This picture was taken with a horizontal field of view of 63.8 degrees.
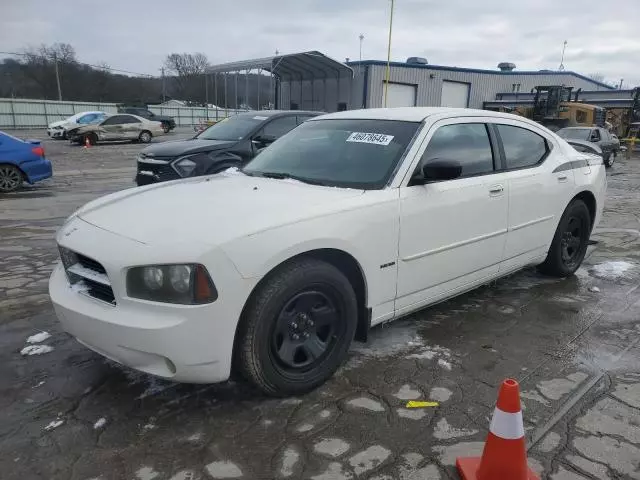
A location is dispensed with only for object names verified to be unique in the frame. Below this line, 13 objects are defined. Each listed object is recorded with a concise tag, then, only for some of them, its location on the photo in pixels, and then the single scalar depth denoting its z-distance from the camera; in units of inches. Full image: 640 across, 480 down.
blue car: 404.5
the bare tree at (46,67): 2105.1
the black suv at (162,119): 1216.5
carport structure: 1069.1
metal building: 1117.7
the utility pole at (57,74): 2007.3
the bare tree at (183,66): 2619.3
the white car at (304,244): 99.3
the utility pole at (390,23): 1036.0
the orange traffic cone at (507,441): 85.6
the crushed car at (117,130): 912.9
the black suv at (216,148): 324.8
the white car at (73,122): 935.7
